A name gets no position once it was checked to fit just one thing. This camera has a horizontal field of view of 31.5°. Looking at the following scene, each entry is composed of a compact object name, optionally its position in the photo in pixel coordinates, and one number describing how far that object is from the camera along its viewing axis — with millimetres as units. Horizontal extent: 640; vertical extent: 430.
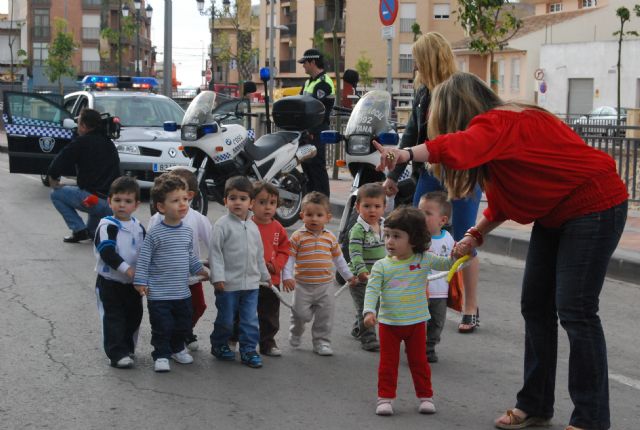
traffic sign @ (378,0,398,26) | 15281
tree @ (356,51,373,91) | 68469
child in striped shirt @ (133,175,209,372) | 6324
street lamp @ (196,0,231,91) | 60803
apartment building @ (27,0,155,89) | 98062
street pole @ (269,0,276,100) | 32619
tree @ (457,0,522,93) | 17536
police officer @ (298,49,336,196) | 13055
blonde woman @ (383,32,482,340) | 7234
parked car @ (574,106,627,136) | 37900
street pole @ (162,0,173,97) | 26255
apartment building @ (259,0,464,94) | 75062
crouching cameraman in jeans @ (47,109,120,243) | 11250
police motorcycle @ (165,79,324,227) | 12703
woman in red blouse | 4863
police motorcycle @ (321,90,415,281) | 9188
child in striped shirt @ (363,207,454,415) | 5559
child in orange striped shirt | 6750
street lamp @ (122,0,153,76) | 48969
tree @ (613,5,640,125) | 34903
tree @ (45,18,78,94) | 70938
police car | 16094
